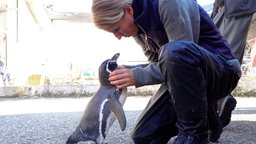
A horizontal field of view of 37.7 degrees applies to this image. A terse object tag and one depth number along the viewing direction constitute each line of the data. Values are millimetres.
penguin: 1541
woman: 1406
